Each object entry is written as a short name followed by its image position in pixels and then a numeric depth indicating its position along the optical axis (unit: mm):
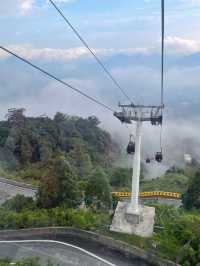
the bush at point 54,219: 20562
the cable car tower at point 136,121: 21188
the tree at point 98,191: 23719
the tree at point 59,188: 22469
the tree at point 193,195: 27781
